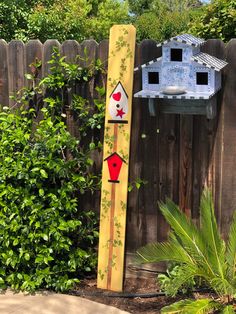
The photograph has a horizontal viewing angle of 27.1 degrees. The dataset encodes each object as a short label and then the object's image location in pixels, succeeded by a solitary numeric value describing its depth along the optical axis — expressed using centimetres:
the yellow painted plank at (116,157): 382
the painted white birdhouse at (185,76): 346
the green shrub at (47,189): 384
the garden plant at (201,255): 339
